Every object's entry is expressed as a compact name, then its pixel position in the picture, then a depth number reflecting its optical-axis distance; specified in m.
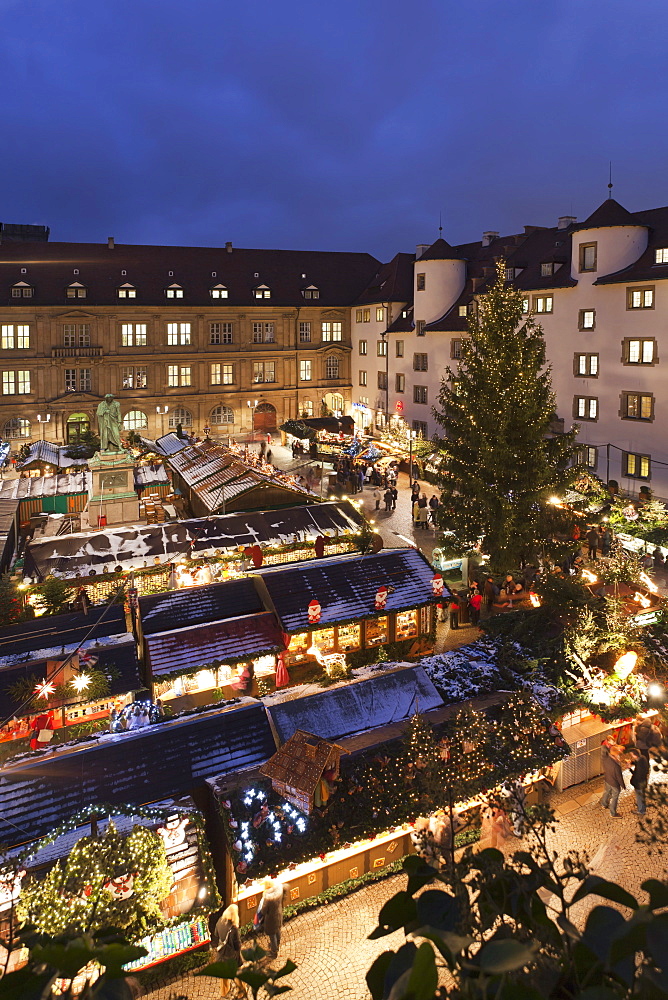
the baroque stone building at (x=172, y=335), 48.19
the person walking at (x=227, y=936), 8.26
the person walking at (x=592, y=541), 22.28
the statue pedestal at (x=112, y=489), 25.81
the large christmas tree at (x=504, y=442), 18.97
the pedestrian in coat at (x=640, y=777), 11.24
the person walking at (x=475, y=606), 18.44
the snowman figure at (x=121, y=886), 7.43
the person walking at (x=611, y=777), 11.21
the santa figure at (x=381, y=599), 15.47
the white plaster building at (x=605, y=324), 29.91
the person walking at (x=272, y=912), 8.67
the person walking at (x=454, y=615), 18.83
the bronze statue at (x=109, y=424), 26.06
